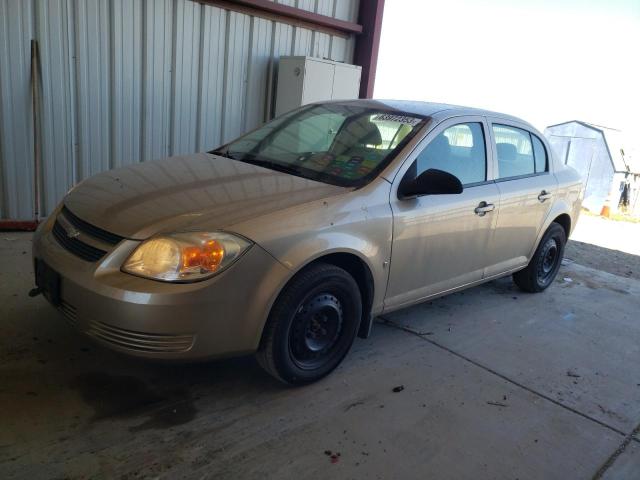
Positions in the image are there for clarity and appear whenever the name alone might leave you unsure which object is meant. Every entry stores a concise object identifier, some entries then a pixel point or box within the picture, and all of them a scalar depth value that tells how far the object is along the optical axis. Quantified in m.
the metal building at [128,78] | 5.19
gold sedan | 2.58
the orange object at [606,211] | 13.63
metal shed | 15.46
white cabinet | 6.66
